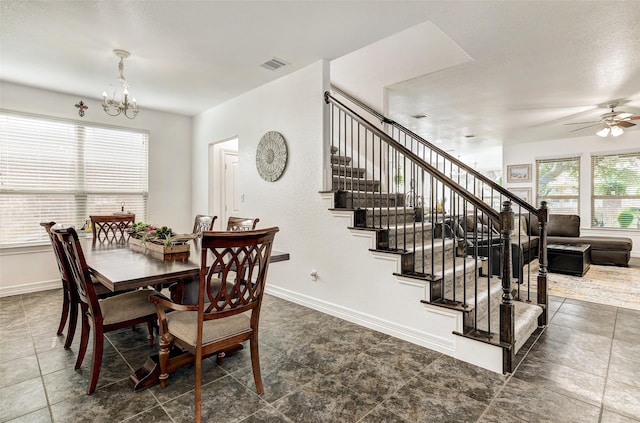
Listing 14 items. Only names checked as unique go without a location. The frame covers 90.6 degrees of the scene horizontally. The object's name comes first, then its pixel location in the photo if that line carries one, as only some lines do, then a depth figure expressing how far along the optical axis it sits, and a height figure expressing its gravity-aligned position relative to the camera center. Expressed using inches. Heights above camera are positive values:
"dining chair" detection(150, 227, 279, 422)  65.7 -24.2
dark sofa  185.6 -24.3
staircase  89.0 -19.5
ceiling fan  201.9 +57.8
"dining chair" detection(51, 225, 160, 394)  76.4 -26.4
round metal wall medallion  156.3 +26.5
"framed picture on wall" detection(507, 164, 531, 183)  326.0 +36.6
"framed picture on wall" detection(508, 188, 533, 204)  324.8 +15.9
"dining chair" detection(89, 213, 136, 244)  139.9 -7.9
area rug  153.7 -43.9
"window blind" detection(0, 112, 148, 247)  162.6 +19.1
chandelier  128.5 +44.7
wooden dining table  70.8 -15.5
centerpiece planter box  91.0 -12.8
